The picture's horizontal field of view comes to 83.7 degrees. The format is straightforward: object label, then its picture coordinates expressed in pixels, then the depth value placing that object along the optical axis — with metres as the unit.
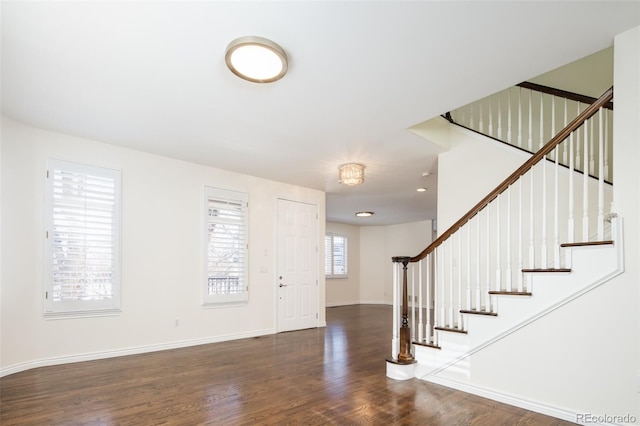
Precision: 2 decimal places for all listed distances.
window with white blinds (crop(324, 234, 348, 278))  10.77
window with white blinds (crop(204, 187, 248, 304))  5.32
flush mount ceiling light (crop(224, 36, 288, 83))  2.35
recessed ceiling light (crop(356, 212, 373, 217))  9.18
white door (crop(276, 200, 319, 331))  6.27
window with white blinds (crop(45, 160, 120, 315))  4.03
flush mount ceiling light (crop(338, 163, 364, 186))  4.80
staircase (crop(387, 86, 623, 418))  2.60
